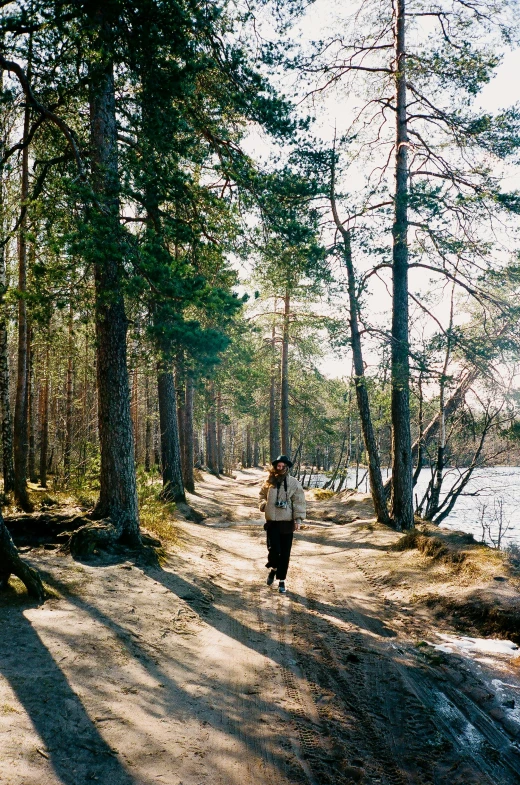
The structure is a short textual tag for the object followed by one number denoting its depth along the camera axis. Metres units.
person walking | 7.25
